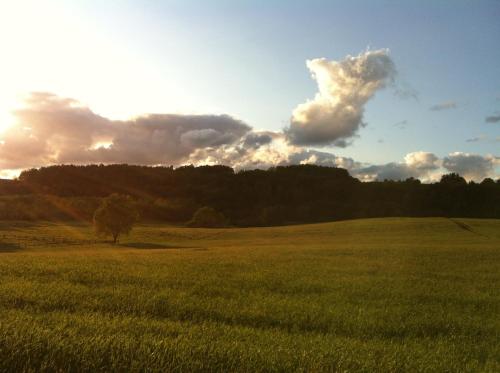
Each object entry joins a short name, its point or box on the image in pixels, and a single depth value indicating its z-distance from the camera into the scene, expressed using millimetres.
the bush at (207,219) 112375
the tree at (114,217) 68688
